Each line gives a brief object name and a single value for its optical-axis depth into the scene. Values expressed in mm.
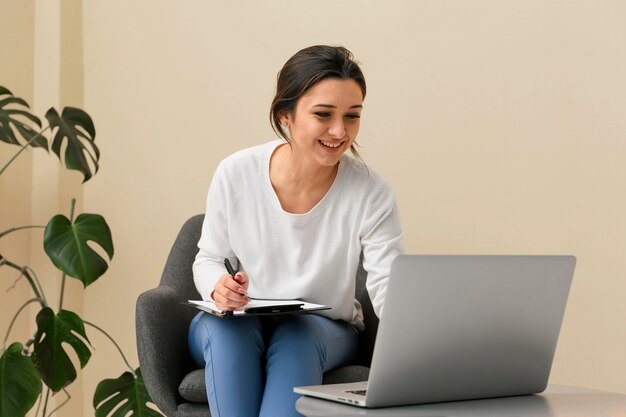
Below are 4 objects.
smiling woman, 3567
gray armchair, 3574
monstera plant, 3992
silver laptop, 2652
